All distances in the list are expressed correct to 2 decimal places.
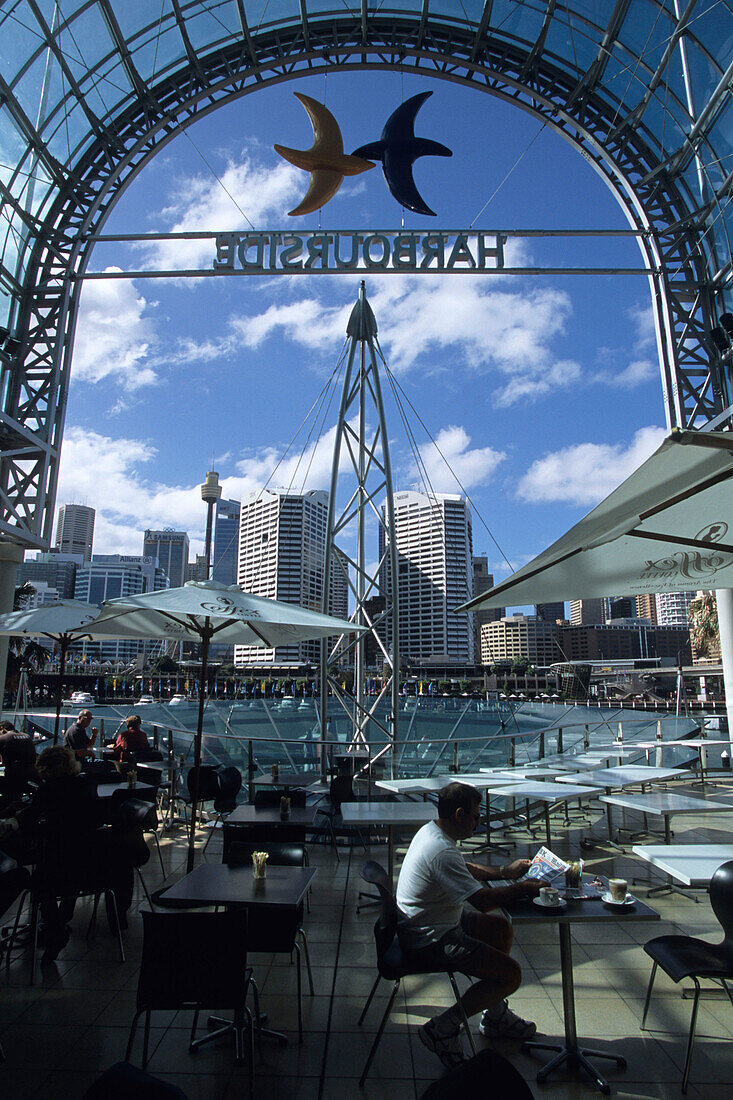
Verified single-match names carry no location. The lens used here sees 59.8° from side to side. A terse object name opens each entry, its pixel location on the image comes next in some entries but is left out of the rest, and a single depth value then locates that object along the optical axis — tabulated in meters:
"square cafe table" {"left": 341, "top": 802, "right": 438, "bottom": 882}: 4.62
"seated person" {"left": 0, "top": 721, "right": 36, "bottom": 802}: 6.30
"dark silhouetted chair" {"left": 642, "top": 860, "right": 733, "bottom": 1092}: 2.97
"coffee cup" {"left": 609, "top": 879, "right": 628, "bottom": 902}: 3.05
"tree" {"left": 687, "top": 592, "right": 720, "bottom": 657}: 21.72
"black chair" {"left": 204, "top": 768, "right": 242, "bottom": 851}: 7.04
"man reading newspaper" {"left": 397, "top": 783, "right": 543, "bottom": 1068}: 2.92
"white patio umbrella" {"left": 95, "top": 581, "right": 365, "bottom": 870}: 4.78
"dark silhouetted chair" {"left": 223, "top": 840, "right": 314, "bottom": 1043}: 3.34
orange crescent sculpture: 10.50
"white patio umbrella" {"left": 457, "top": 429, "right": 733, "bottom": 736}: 2.36
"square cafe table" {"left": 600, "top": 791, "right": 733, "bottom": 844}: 5.15
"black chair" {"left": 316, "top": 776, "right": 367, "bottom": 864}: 6.87
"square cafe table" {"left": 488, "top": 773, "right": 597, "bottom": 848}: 5.54
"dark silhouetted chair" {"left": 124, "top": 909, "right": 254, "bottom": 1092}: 2.76
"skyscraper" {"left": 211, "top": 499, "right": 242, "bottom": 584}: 110.72
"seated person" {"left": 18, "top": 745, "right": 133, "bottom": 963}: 4.09
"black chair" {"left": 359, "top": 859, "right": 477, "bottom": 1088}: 2.94
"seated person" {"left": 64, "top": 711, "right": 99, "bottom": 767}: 8.20
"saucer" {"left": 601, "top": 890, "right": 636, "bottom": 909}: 3.08
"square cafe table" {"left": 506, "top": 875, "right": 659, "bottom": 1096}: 2.92
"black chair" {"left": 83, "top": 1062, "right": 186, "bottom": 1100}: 1.64
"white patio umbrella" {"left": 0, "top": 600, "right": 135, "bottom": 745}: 7.18
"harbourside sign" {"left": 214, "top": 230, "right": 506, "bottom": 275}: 10.92
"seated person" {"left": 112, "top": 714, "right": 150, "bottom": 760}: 8.38
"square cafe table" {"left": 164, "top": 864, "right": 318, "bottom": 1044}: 3.22
